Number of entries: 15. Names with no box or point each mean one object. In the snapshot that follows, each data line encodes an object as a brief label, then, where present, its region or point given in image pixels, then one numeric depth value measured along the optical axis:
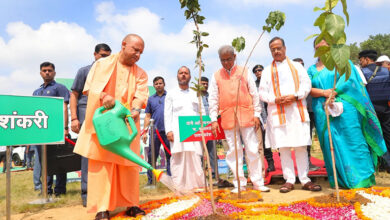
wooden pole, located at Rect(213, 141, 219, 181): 4.90
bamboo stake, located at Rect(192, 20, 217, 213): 2.50
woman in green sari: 3.66
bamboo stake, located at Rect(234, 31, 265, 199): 2.83
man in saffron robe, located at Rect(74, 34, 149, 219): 2.79
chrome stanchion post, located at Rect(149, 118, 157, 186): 5.07
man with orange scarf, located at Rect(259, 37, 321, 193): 3.75
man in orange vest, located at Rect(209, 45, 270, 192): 3.81
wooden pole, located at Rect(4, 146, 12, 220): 2.93
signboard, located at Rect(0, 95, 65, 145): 3.12
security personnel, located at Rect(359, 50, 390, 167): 4.54
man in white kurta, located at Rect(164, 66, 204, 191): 4.39
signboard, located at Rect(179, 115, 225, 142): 3.91
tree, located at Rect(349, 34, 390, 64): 31.56
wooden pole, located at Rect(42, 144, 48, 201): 4.13
